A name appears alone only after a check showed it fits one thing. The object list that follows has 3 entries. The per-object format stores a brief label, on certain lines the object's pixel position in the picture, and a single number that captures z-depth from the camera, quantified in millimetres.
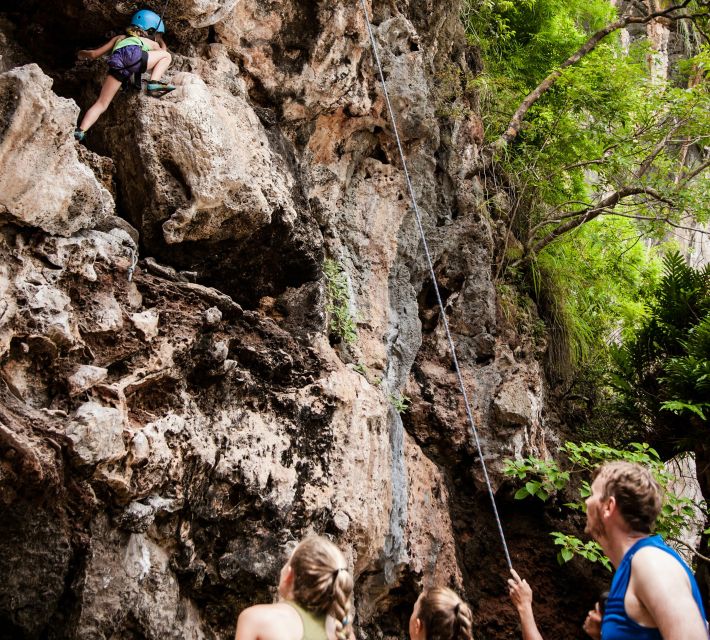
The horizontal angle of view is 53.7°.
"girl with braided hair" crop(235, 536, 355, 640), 2527
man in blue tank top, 2154
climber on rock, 4316
